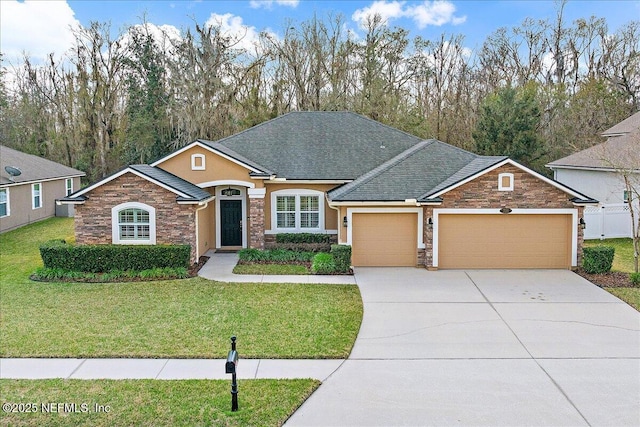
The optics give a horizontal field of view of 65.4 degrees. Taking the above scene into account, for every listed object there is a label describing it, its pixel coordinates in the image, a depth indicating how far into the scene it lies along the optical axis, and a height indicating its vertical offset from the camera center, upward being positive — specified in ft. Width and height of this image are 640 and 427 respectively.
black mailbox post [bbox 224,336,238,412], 21.27 -7.62
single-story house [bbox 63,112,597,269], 50.16 -1.50
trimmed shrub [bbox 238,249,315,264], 54.60 -6.91
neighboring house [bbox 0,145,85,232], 74.02 +1.23
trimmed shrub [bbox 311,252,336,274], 49.11 -7.04
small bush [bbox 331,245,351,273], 49.19 -6.31
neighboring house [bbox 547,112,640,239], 61.82 +1.95
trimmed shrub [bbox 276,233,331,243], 59.72 -5.27
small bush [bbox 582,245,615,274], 48.14 -6.34
